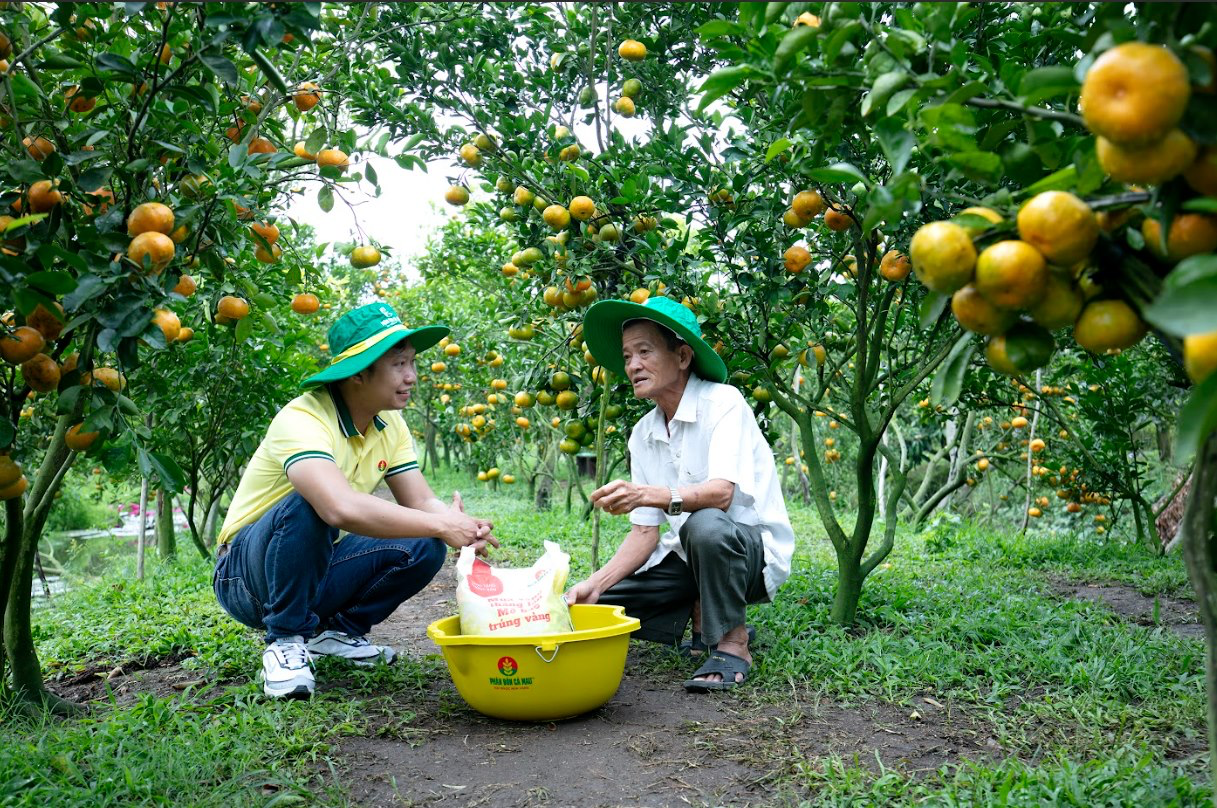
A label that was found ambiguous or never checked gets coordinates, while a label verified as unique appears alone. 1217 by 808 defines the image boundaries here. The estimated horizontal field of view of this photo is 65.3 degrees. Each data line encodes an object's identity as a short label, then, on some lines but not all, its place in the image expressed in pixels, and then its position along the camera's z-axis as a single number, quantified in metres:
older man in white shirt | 2.84
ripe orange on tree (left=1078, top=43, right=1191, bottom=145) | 1.01
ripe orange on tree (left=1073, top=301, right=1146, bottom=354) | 1.21
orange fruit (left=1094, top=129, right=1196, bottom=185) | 1.04
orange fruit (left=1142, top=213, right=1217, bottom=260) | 1.08
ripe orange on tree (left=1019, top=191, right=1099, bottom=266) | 1.14
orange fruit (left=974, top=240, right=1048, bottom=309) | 1.17
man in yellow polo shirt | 2.64
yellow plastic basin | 2.40
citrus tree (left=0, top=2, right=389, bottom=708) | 1.90
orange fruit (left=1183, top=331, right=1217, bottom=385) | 0.96
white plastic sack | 2.56
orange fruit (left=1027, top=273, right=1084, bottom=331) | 1.22
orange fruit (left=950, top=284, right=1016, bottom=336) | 1.26
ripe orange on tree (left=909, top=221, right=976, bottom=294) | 1.22
